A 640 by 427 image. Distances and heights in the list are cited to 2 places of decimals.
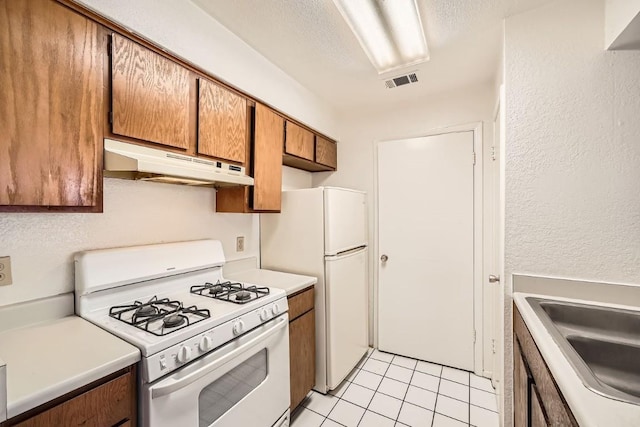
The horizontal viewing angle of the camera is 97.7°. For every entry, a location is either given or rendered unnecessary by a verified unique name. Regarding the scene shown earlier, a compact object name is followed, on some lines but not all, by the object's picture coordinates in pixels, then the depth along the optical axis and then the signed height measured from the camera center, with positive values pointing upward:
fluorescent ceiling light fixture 1.37 +1.02
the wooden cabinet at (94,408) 0.73 -0.56
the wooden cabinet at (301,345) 1.74 -0.86
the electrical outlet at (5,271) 1.07 -0.22
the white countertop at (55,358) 0.73 -0.45
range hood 1.12 +0.21
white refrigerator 2.00 -0.33
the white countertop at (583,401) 0.57 -0.41
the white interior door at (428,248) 2.32 -0.29
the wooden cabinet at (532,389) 0.75 -0.59
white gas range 1.00 -0.48
